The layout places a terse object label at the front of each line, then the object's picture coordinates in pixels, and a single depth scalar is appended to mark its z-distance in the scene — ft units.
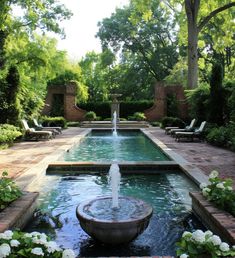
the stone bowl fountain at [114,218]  9.02
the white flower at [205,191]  11.00
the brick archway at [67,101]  62.04
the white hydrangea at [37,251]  6.13
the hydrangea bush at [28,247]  6.19
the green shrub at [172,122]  45.98
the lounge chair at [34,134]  32.65
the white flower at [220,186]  10.56
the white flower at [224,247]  6.67
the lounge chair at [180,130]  36.34
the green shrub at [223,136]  26.96
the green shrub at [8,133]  26.08
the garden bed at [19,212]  9.20
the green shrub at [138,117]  58.36
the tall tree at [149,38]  87.78
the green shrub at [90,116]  58.92
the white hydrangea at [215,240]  6.77
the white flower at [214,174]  10.94
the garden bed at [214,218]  8.59
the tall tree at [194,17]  46.55
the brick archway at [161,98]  61.44
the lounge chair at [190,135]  31.89
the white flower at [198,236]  6.84
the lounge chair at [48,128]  37.57
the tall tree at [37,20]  48.15
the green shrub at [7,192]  10.49
